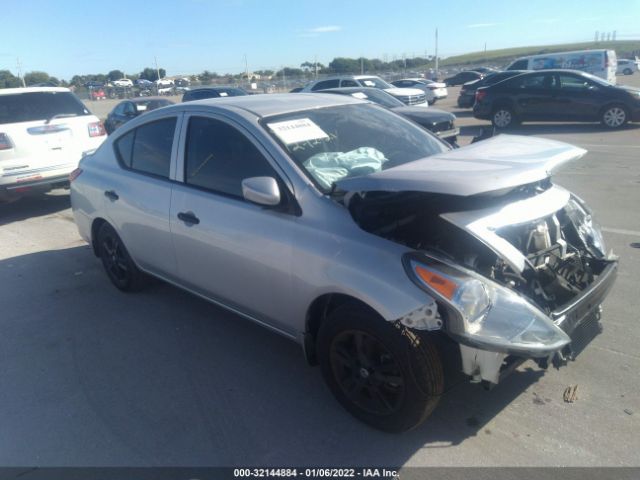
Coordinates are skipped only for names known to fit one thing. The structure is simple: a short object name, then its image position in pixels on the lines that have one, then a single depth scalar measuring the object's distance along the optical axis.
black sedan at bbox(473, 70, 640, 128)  13.46
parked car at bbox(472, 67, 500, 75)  42.41
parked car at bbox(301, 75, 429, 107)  18.84
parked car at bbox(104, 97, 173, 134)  16.97
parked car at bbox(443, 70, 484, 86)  38.28
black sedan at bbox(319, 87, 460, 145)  10.64
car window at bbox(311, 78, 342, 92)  19.69
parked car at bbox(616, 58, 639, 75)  45.34
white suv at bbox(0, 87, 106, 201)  8.01
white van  19.97
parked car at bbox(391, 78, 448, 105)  27.31
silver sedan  2.63
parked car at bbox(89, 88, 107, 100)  48.84
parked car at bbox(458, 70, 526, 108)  20.12
